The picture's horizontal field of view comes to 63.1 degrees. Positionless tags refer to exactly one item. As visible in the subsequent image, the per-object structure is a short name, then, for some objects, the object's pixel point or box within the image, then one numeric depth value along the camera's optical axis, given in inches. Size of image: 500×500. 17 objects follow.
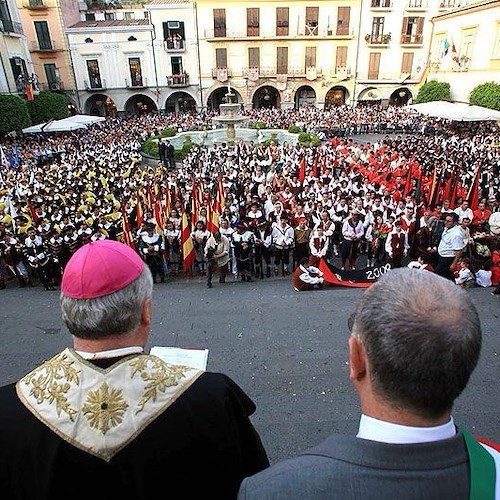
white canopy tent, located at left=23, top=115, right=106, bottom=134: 880.3
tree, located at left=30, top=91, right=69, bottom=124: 1069.8
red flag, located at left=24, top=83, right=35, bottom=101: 1014.1
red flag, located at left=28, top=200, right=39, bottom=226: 444.1
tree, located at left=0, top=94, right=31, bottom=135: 843.4
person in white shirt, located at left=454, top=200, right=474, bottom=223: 370.9
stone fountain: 875.4
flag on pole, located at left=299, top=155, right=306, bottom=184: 581.1
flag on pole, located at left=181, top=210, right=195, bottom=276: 351.3
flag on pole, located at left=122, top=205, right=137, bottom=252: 364.2
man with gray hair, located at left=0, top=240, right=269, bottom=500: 59.0
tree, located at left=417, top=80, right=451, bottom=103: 1196.5
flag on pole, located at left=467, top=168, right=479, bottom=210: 434.6
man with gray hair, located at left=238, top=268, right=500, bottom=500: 42.3
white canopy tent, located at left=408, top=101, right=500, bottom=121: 820.6
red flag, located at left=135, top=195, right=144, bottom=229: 421.1
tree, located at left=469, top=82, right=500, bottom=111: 946.7
